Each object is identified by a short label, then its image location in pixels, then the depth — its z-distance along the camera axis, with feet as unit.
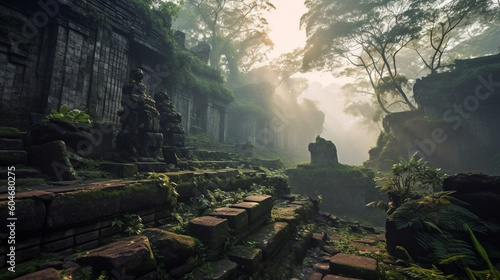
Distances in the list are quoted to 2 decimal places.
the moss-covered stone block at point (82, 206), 7.45
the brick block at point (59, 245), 7.34
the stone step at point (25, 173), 11.27
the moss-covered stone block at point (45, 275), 5.41
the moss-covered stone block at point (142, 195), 10.09
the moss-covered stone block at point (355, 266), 10.24
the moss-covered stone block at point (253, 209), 12.97
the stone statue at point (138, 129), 18.76
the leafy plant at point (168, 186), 12.32
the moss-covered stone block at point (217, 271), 8.40
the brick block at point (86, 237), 8.15
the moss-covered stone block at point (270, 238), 11.93
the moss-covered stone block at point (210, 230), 9.77
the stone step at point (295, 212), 17.25
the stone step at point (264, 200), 15.08
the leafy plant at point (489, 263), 5.05
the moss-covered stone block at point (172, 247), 8.23
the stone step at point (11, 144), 13.24
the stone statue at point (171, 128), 25.76
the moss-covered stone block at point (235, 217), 11.32
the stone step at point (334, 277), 9.86
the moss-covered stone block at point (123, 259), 6.56
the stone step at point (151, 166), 16.72
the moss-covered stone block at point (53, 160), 12.33
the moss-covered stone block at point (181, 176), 15.02
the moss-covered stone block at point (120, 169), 14.93
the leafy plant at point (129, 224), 9.54
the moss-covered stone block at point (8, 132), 14.78
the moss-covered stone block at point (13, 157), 11.82
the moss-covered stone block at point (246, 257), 10.02
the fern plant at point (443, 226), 10.63
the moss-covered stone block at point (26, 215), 6.36
